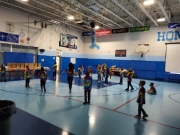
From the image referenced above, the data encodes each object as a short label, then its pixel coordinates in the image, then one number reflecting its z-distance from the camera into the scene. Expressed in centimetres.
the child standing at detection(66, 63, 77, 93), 806
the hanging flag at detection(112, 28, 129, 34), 1647
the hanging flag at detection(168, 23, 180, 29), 1372
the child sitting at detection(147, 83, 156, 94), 883
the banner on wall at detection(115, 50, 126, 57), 1870
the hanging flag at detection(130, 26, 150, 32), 1500
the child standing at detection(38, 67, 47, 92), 798
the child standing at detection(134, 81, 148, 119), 474
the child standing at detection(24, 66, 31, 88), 888
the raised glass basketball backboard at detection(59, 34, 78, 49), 1788
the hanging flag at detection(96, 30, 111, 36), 1758
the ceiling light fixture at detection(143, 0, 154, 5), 855
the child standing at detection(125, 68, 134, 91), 894
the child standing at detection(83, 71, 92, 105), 605
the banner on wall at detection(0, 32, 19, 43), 1280
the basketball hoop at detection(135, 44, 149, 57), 1667
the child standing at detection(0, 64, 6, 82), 1089
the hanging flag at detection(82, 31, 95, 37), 2020
